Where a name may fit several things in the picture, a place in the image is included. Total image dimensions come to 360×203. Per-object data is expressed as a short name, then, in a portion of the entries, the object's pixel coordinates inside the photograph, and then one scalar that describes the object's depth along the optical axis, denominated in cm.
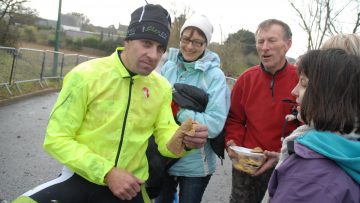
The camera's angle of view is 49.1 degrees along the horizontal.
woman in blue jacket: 301
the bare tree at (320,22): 1202
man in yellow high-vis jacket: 221
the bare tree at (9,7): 1794
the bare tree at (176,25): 2258
